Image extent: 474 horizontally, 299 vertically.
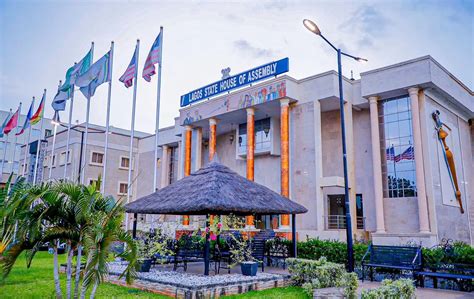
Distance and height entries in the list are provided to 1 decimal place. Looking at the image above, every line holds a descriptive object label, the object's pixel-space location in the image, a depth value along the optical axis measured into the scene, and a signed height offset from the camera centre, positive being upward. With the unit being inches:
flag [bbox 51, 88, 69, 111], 939.3 +291.3
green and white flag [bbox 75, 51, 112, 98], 852.0 +326.3
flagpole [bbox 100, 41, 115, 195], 853.2 +299.4
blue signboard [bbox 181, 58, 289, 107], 950.4 +382.7
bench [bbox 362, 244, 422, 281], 431.5 -37.0
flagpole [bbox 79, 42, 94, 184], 879.1 +277.7
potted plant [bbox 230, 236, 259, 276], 425.1 -39.7
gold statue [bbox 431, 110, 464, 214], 851.4 +161.4
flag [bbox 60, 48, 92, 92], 871.7 +347.3
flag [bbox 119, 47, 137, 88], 841.5 +324.3
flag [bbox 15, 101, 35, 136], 1021.2 +279.3
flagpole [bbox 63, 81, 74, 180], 953.4 +284.7
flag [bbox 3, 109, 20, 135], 1044.5 +265.4
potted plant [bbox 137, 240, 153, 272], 438.9 -35.5
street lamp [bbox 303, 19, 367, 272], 407.8 +51.8
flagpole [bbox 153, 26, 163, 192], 821.2 +278.9
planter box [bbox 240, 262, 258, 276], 424.5 -47.0
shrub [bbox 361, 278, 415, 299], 271.1 -46.5
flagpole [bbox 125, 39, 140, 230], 839.1 +290.1
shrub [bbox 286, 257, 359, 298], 379.7 -49.1
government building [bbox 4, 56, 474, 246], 809.5 +184.9
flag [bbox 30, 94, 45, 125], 966.7 +269.0
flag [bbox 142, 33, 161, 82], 818.8 +344.8
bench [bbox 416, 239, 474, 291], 396.2 -45.5
